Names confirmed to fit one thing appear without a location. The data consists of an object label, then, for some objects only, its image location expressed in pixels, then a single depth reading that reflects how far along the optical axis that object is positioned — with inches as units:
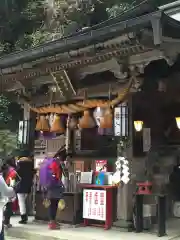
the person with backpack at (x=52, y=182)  360.8
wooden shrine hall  286.2
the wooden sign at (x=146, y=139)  375.2
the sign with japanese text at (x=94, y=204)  362.3
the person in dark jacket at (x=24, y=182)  398.9
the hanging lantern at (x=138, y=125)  365.1
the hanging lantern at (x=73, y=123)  409.3
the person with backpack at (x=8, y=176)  368.8
